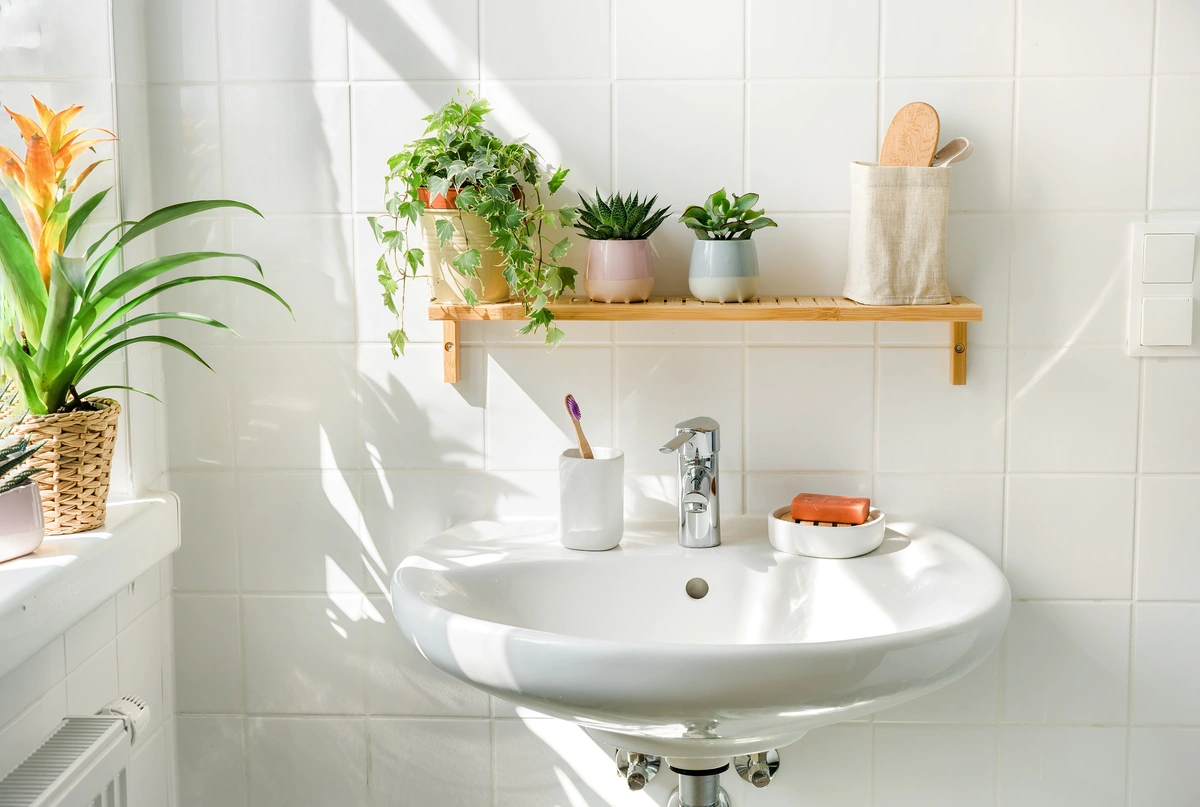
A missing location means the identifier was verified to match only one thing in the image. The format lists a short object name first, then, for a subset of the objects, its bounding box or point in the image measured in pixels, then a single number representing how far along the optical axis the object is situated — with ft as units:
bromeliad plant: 3.67
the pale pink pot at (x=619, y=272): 4.23
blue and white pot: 4.22
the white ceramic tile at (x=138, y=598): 4.37
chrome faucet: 4.34
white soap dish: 4.20
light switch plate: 4.36
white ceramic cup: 4.29
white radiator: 3.29
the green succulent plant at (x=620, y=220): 4.25
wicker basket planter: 3.77
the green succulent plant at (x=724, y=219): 4.19
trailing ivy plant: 4.09
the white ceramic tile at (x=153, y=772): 4.52
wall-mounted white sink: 3.19
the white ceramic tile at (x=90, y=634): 4.00
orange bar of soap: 4.23
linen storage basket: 4.14
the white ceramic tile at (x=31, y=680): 3.55
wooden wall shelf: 4.13
